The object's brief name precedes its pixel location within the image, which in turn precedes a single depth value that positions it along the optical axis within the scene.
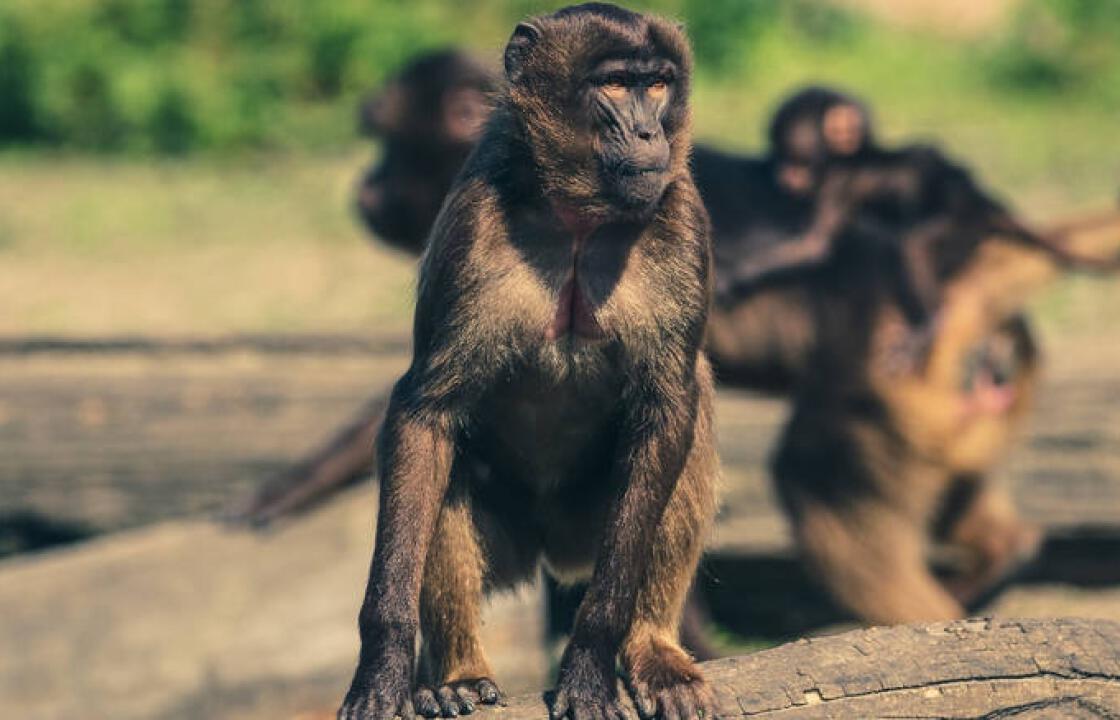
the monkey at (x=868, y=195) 16.48
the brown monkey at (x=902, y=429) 16.31
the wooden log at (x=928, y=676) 8.62
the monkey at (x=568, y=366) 8.70
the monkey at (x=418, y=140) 16.47
